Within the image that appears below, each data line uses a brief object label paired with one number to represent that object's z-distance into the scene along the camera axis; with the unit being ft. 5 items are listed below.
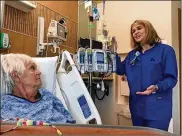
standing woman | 4.19
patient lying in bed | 3.50
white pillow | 4.33
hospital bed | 3.71
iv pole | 5.72
